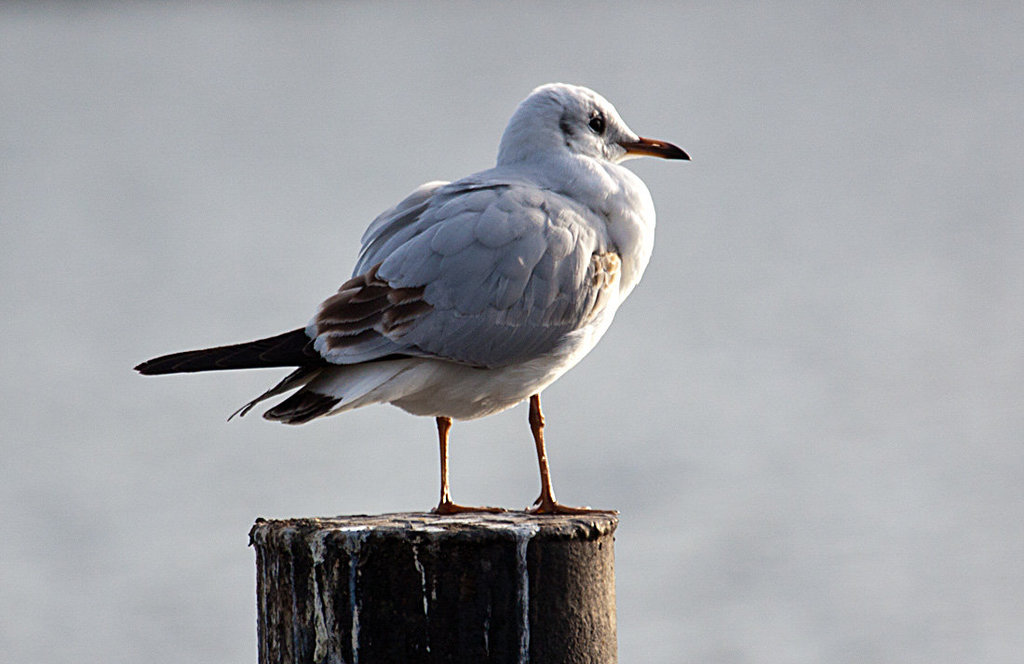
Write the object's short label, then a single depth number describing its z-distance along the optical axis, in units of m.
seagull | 6.92
